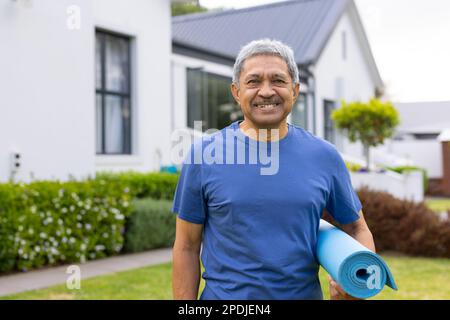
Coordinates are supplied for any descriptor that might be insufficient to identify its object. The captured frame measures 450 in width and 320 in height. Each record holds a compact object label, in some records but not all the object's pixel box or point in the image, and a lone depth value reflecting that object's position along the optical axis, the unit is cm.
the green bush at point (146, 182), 949
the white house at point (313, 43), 1984
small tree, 1658
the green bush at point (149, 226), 884
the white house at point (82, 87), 810
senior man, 205
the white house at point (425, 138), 2722
